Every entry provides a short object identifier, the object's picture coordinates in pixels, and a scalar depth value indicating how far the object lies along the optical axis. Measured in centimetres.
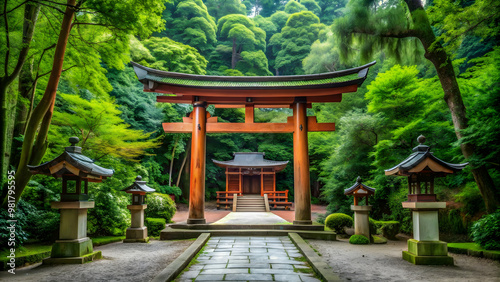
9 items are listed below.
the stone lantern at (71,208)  585
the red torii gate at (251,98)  955
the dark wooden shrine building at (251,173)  2281
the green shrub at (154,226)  1064
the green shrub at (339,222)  1038
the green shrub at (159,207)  1223
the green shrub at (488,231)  676
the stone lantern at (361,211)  899
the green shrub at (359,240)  872
